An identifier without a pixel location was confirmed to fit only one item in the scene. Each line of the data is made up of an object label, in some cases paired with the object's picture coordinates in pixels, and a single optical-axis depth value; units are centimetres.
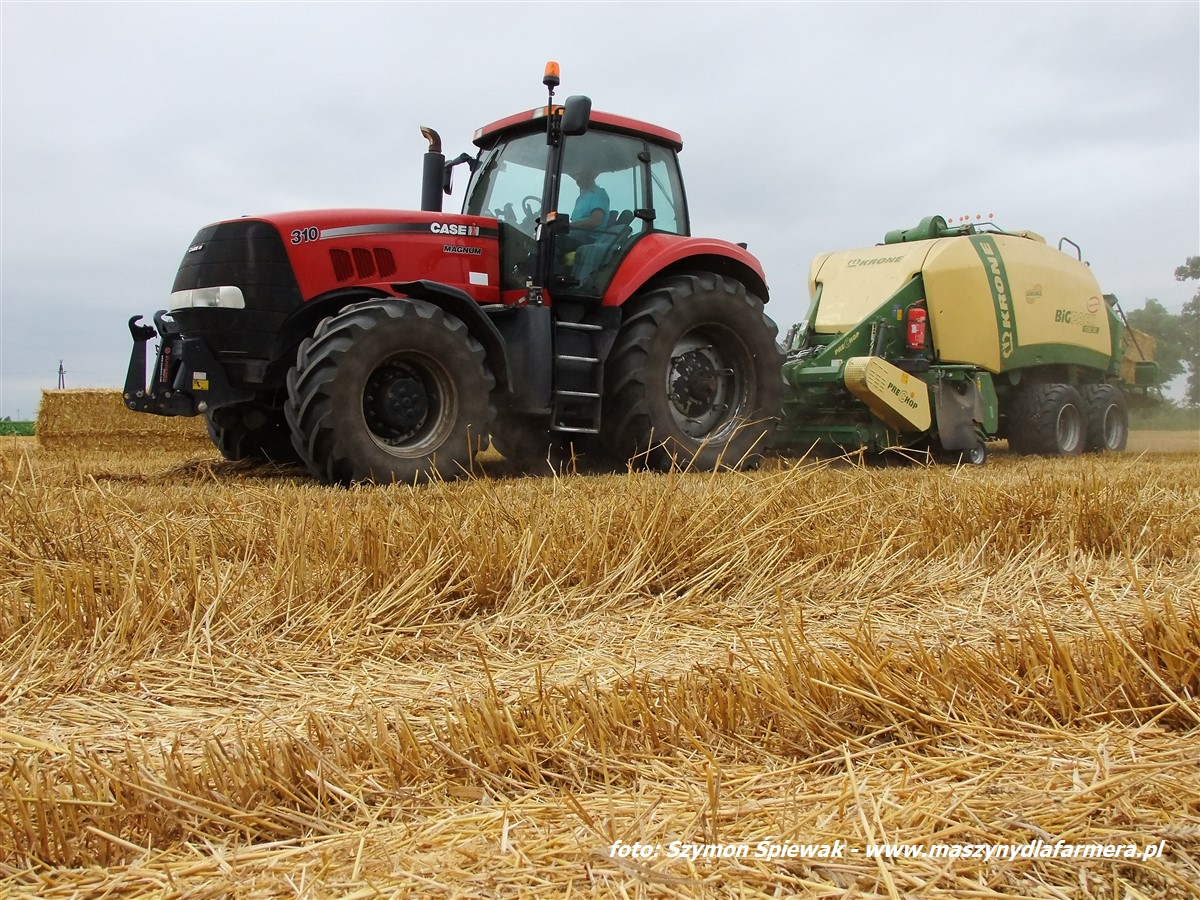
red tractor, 521
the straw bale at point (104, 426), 966
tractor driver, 612
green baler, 762
